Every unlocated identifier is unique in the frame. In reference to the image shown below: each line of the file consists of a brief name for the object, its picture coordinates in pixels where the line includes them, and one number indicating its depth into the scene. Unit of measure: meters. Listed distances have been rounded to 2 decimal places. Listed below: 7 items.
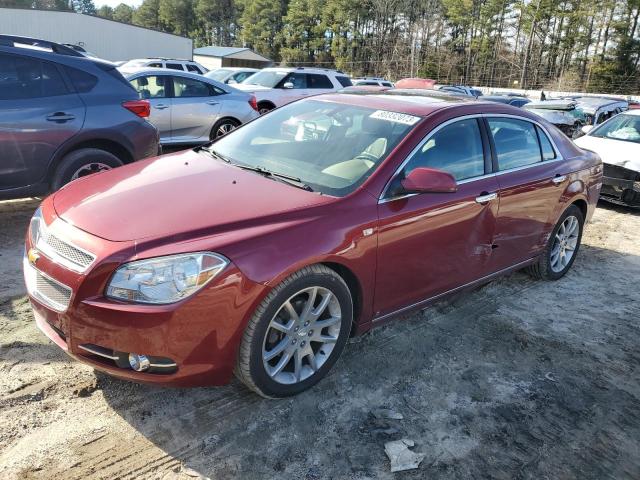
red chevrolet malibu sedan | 2.45
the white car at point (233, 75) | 15.87
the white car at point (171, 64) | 15.83
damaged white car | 7.66
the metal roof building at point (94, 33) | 37.25
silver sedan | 8.93
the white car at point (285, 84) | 12.63
